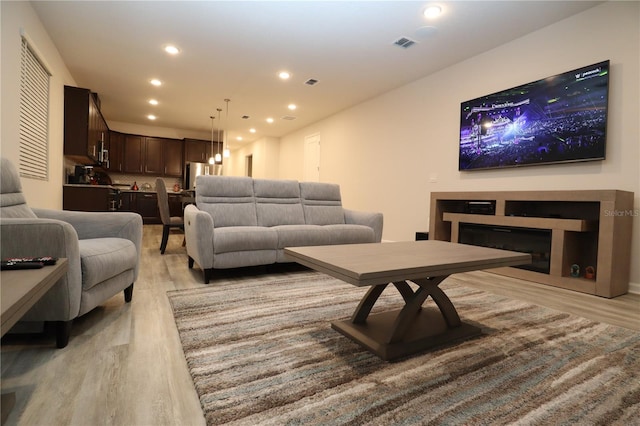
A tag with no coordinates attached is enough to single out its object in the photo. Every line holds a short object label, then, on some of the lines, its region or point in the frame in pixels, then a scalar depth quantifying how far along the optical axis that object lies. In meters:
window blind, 2.96
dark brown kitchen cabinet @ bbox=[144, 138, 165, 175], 7.95
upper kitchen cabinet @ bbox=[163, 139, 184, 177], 8.19
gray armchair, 1.31
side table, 0.74
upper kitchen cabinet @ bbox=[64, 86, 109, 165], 4.28
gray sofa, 2.60
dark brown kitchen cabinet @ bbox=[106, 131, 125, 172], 7.50
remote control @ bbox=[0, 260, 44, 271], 1.07
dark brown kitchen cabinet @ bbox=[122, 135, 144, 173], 7.73
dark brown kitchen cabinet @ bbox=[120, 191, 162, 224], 7.25
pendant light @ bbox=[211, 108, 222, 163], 6.56
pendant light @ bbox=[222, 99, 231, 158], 5.92
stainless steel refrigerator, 8.10
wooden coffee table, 1.25
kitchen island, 4.36
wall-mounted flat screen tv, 2.76
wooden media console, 2.45
